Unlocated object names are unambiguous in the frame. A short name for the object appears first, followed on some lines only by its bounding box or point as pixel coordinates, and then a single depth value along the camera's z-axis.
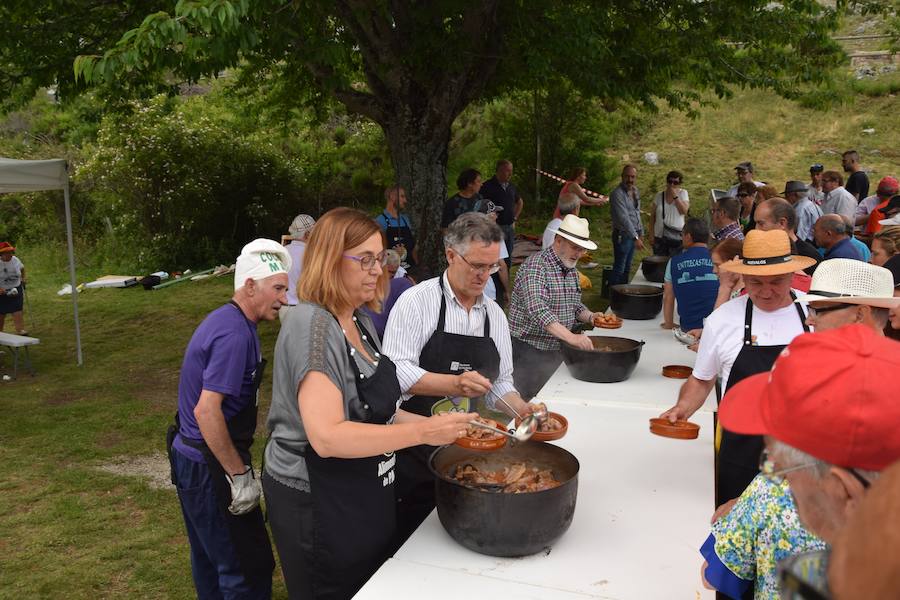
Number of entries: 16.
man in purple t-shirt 2.65
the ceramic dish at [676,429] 2.91
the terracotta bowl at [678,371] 4.13
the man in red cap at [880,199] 8.31
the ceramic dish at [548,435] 2.72
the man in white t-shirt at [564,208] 7.08
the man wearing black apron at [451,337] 2.90
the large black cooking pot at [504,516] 2.16
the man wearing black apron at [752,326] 2.91
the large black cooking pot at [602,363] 4.05
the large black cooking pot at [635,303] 5.84
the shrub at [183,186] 12.91
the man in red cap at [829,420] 1.09
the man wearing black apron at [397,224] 6.99
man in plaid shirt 4.21
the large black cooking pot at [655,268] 7.63
